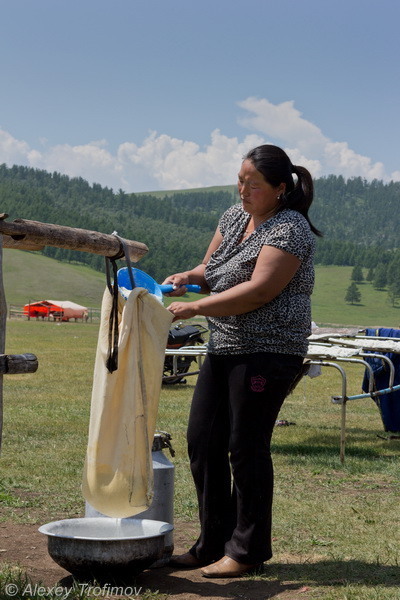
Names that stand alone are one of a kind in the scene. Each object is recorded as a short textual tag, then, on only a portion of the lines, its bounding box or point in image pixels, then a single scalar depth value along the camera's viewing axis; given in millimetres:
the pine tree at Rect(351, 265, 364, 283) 169000
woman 3670
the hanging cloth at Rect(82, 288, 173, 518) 3535
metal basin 3498
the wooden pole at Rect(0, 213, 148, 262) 3518
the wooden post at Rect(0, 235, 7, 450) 3480
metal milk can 4016
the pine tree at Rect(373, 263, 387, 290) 164000
